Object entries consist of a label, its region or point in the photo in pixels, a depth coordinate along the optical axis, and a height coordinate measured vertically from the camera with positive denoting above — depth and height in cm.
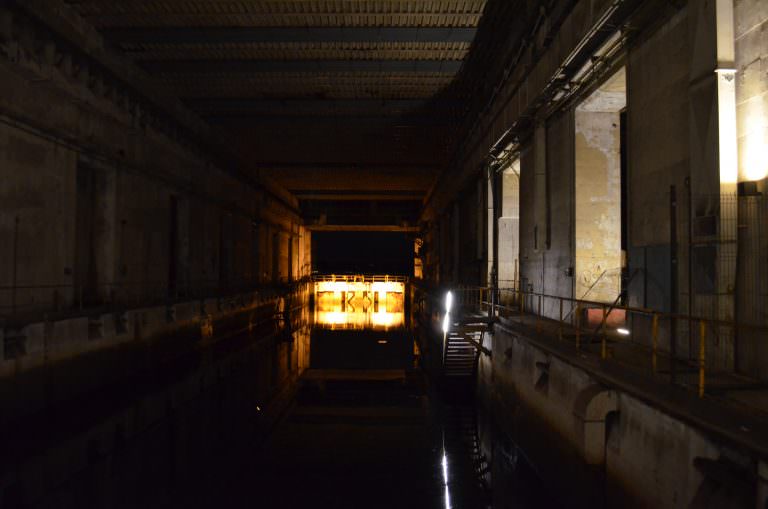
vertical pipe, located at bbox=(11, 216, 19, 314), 1138 +20
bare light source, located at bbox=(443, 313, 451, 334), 1457 -147
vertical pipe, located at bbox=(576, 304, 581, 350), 847 -98
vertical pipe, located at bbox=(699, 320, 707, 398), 548 -95
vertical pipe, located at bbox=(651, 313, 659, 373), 634 -81
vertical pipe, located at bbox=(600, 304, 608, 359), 757 -101
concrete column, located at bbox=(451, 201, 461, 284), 2670 +143
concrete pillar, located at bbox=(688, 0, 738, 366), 665 +150
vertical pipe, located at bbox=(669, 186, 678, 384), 591 -54
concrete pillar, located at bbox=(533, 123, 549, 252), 1379 +212
